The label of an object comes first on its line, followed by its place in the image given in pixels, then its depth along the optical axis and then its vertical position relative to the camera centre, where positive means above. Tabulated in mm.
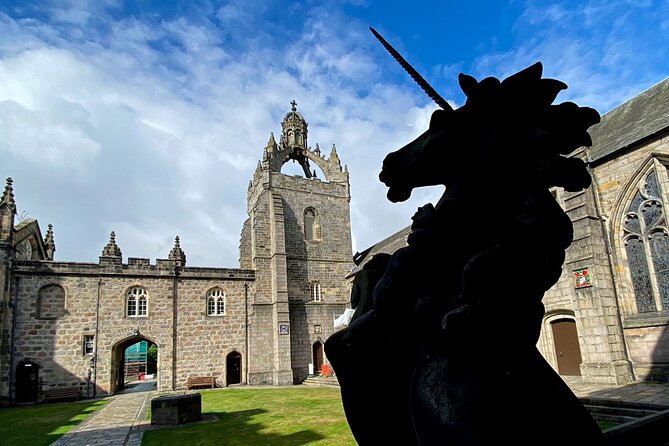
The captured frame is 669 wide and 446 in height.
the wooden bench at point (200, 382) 27109 -2606
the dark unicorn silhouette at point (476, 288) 2082 +160
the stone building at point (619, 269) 13430 +1283
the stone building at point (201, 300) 24516 +2433
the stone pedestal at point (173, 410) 12500 -1939
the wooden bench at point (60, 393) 23422 -2372
